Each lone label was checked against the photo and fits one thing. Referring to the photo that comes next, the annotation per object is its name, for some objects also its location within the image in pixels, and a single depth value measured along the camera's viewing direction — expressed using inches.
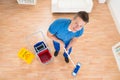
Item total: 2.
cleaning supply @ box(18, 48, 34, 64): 93.7
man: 60.8
